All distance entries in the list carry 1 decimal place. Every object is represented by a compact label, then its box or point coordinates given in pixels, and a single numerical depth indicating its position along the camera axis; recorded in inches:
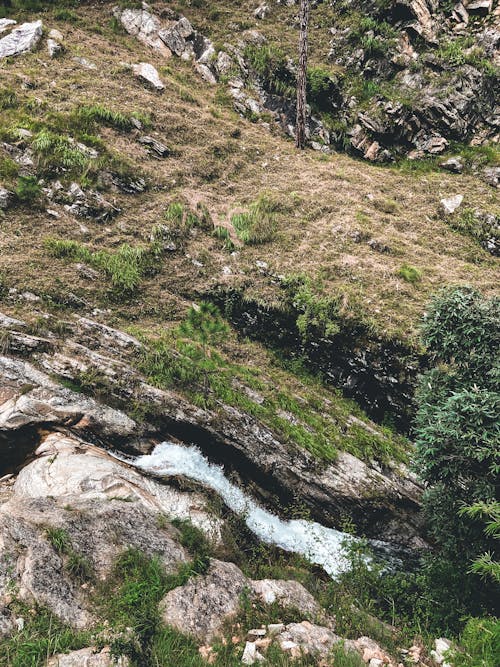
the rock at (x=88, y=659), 186.5
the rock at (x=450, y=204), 690.1
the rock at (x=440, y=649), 236.4
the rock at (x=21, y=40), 783.1
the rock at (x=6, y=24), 831.3
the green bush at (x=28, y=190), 507.6
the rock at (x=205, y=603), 224.7
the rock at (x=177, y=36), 982.4
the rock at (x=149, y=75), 847.1
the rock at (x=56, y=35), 850.9
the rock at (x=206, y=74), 961.5
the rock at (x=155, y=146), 701.3
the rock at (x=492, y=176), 747.0
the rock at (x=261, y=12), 1107.3
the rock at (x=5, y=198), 494.0
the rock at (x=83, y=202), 534.6
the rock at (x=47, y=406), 331.0
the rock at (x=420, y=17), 927.7
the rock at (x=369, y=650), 231.1
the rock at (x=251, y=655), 208.5
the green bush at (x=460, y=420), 275.3
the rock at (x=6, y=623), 191.5
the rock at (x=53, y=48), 812.5
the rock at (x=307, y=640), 218.2
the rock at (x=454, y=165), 802.8
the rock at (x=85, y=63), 821.3
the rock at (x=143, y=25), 969.5
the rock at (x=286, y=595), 265.4
